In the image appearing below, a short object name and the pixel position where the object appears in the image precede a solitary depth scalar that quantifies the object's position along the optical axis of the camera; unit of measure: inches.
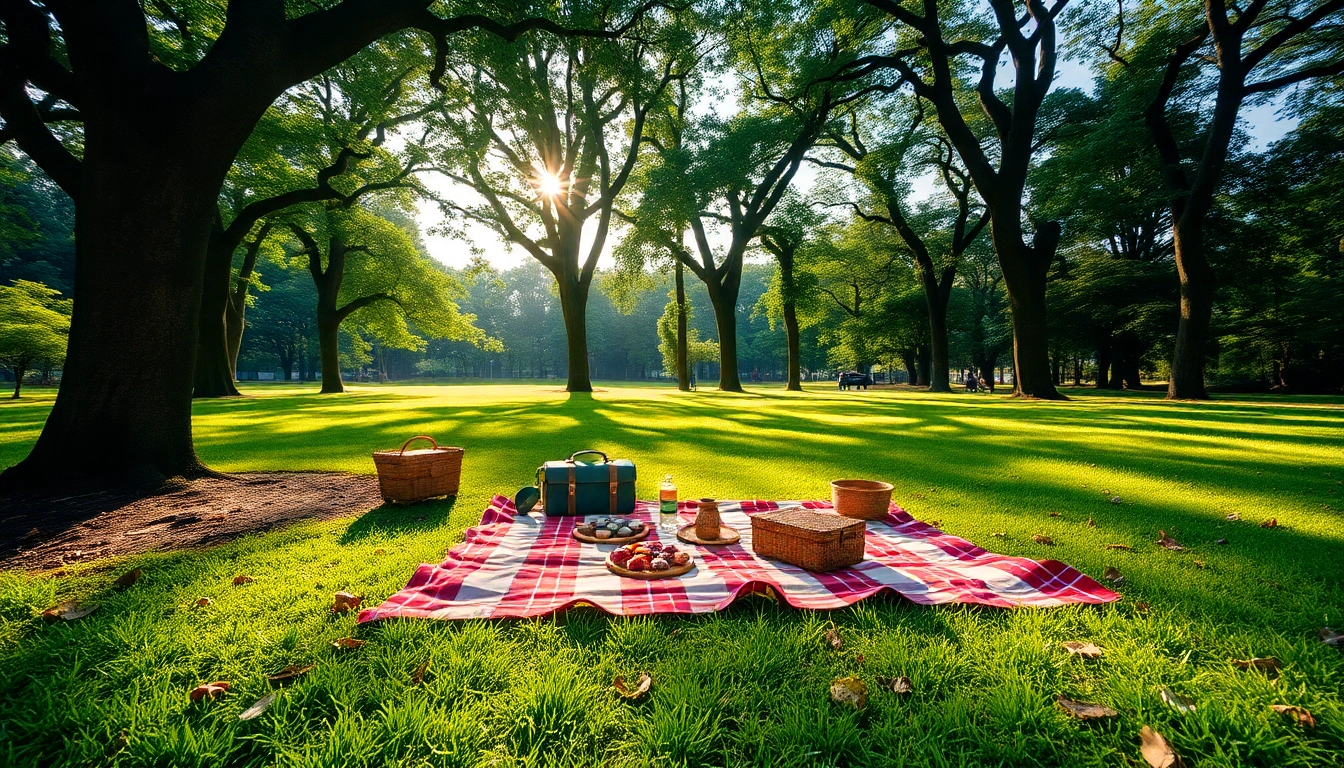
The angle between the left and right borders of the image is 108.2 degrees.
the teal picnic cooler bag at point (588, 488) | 180.7
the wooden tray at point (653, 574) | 123.2
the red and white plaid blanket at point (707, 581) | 107.9
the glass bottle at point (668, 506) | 163.5
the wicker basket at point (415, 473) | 191.9
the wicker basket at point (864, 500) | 168.9
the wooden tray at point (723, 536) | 145.3
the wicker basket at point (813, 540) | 127.7
